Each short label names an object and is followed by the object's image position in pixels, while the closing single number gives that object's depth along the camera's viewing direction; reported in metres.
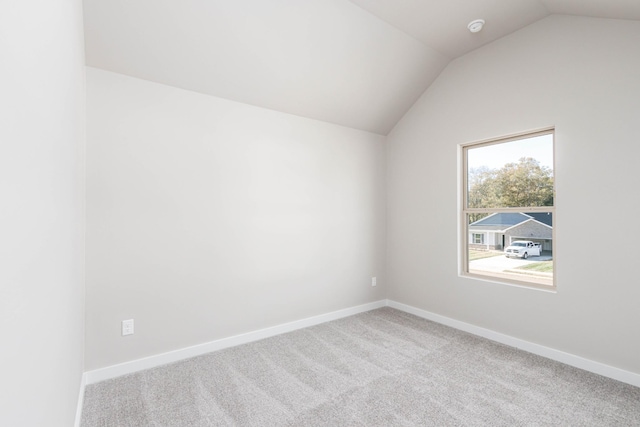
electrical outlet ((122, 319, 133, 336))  2.41
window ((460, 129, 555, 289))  2.86
